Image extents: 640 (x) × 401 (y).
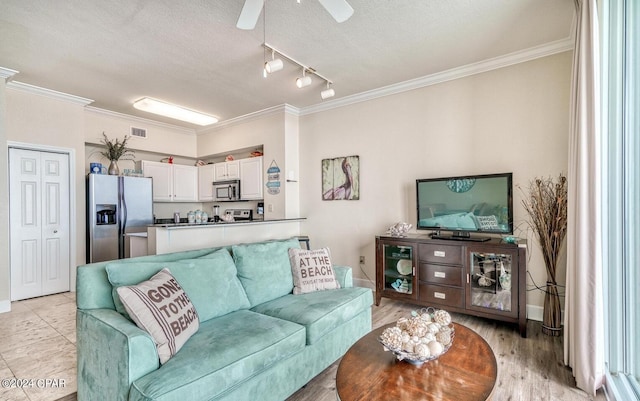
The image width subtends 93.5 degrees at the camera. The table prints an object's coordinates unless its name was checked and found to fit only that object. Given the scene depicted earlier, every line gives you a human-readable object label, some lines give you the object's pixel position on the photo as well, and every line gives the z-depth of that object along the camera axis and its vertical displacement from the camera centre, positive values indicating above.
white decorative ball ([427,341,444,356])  1.42 -0.71
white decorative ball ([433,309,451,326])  1.66 -0.67
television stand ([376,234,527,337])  2.77 -0.79
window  1.80 +0.04
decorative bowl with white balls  1.41 -0.69
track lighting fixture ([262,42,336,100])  2.69 +1.48
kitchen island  2.68 -0.35
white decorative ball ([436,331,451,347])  1.50 -0.70
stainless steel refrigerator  4.38 -0.18
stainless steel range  5.46 -0.26
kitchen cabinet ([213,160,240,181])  5.40 +0.54
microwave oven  5.36 +0.17
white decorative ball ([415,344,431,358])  1.39 -0.70
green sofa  1.41 -0.80
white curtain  1.91 -0.17
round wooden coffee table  1.23 -0.80
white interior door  3.92 -0.29
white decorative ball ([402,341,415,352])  1.41 -0.70
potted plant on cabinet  4.74 +0.81
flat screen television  3.05 -0.07
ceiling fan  1.82 +1.18
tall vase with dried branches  2.68 -0.34
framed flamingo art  4.32 +0.31
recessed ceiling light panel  4.38 +1.39
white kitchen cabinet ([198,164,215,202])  5.82 +0.36
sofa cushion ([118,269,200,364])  1.54 -0.61
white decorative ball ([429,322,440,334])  1.54 -0.67
